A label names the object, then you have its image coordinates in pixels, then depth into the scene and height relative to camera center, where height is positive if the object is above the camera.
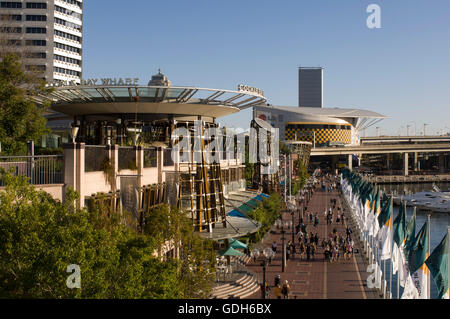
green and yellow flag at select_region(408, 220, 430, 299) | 20.91 -4.48
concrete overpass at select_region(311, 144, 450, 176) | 145.88 +1.75
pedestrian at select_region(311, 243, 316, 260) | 37.16 -7.26
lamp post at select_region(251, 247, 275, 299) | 24.56 -6.54
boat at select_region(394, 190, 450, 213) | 81.62 -8.08
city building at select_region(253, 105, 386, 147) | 165.49 +10.07
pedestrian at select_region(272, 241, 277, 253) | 38.24 -7.19
